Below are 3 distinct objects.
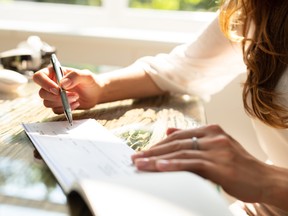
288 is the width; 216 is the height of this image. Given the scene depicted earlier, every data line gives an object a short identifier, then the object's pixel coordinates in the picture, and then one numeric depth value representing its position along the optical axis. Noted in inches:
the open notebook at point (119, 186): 20.2
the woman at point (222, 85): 25.1
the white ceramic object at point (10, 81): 44.0
